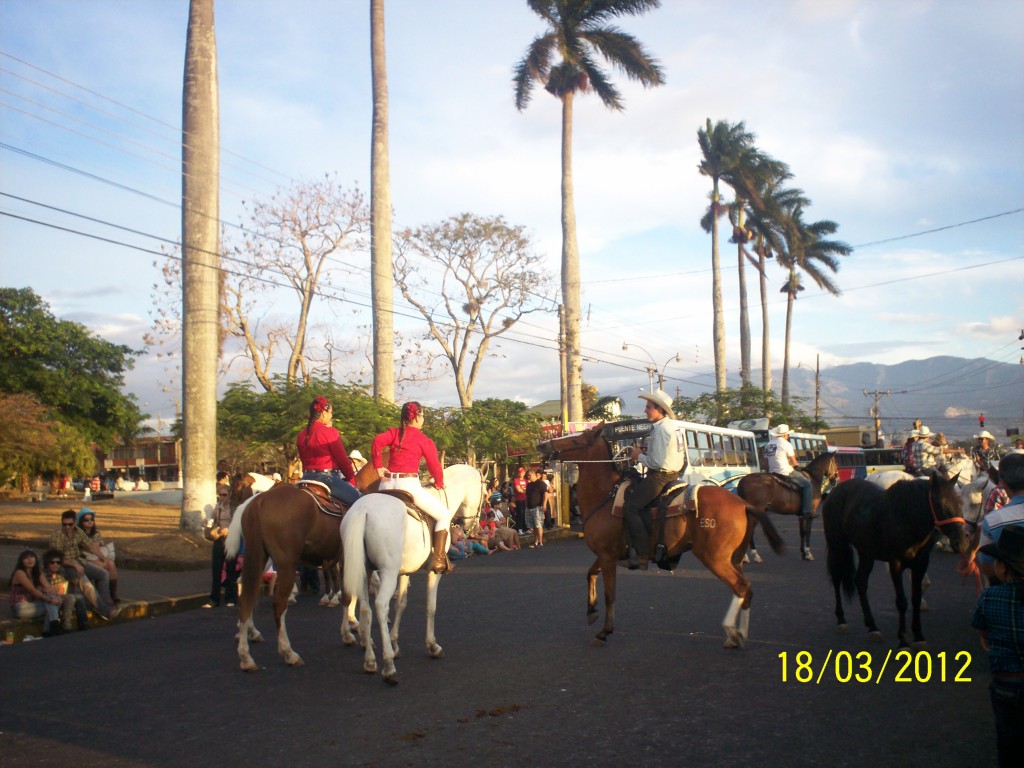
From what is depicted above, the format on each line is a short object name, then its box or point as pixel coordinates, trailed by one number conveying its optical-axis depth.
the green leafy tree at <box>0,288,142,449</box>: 41.97
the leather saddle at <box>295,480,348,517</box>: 8.71
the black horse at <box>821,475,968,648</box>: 7.66
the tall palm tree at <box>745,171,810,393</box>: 50.72
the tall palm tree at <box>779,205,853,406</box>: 59.00
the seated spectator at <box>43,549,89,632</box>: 10.87
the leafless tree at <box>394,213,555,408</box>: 39.91
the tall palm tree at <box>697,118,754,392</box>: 46.72
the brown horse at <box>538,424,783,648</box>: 8.42
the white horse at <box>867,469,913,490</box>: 10.49
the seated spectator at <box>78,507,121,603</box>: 11.93
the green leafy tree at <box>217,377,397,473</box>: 20.67
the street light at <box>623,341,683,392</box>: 49.14
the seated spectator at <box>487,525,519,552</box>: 20.19
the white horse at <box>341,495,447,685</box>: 7.31
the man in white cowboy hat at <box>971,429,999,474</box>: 13.21
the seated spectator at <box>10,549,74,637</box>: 10.56
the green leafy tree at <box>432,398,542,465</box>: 24.89
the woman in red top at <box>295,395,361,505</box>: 9.12
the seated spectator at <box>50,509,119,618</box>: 11.23
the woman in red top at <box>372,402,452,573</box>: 8.26
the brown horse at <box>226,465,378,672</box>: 8.19
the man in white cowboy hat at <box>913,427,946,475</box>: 14.93
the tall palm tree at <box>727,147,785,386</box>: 48.09
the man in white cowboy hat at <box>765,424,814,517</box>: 15.62
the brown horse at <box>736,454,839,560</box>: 14.86
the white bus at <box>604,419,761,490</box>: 25.34
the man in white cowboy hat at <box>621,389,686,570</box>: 8.70
